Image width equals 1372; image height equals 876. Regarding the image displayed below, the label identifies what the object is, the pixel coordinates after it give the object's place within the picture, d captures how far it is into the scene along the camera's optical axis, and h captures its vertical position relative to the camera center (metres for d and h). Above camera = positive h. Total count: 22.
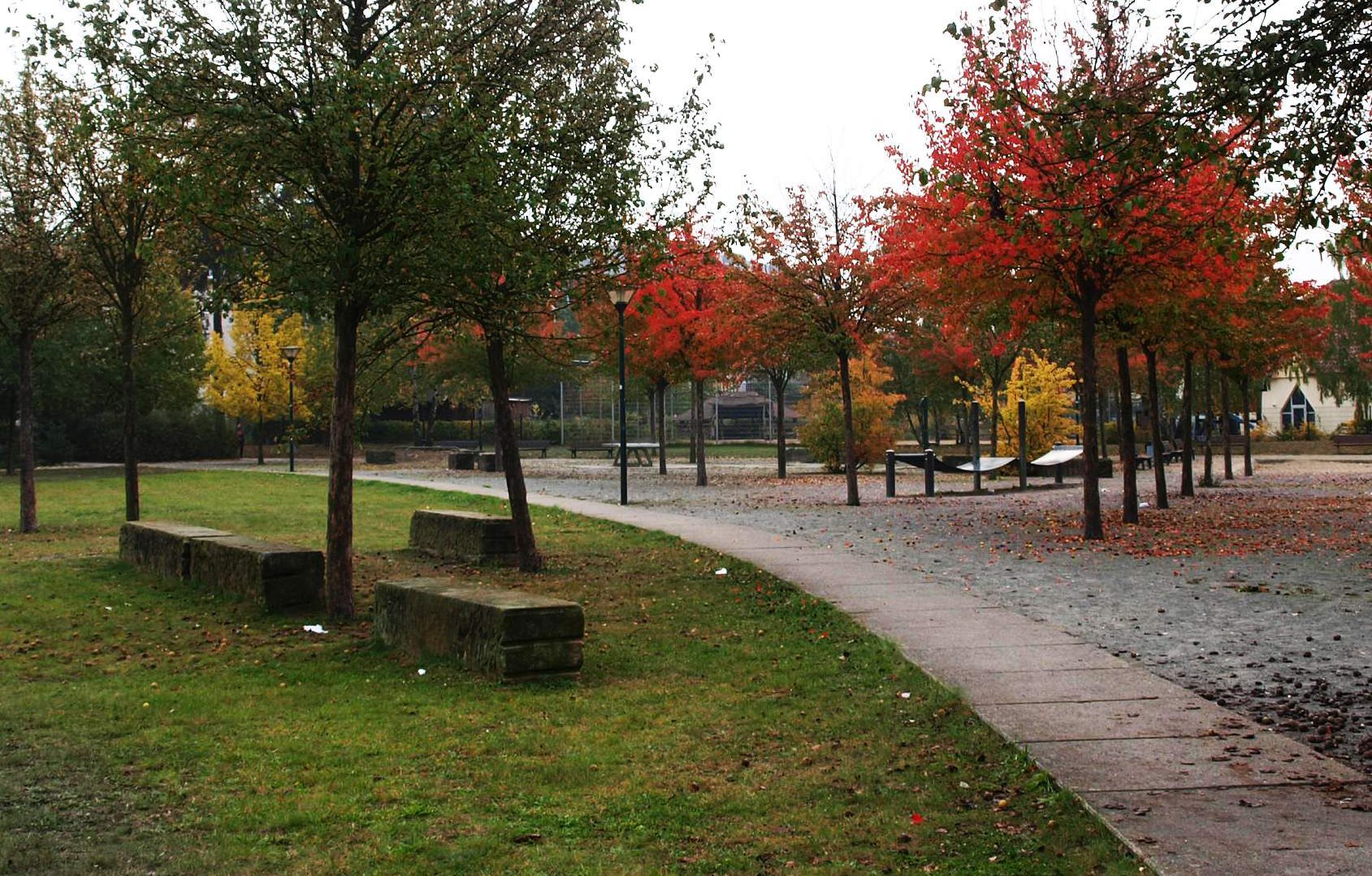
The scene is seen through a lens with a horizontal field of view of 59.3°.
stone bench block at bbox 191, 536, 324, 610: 10.08 -1.09
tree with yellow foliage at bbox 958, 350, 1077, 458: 33.81 +0.66
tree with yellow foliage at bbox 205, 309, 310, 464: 46.81 +2.98
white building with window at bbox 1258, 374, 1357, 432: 68.69 +0.63
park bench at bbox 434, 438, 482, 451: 55.35 -0.12
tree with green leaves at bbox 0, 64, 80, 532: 15.77 +3.05
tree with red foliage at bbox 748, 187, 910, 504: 23.11 +2.78
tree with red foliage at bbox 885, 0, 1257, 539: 13.26 +2.28
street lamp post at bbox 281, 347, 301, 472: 37.51 +2.91
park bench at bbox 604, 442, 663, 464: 36.42 -0.57
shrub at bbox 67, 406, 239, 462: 45.78 +0.47
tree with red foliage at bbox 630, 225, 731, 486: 28.48 +2.44
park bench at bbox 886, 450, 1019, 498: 24.72 -0.82
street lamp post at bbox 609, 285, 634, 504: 21.41 +0.09
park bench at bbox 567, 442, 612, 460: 44.69 -0.32
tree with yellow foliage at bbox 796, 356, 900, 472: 33.94 +0.16
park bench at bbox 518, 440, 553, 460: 49.16 -0.25
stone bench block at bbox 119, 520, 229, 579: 11.77 -0.99
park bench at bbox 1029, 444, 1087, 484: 28.52 -0.79
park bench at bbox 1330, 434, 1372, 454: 47.78 -0.87
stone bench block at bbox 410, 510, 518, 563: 13.26 -1.08
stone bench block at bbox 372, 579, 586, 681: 7.27 -1.19
